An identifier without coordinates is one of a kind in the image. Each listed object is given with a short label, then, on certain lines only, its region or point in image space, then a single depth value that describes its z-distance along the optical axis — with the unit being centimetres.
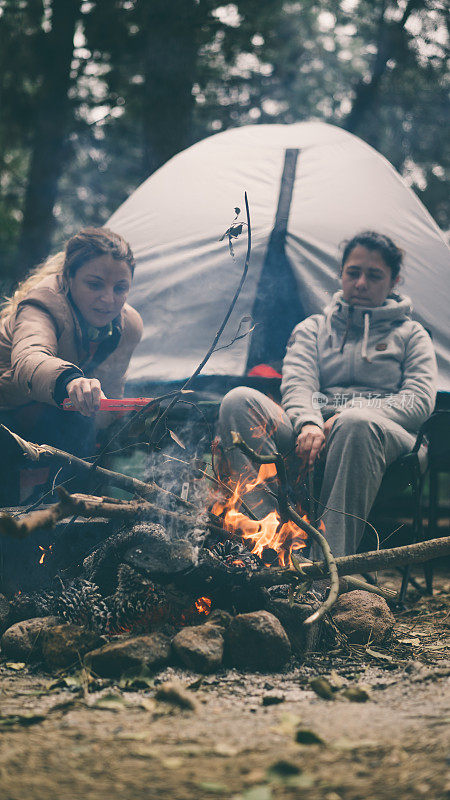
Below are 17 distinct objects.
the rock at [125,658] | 190
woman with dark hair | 257
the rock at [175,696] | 166
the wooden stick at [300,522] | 206
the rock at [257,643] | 200
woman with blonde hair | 268
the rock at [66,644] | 200
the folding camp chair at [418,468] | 279
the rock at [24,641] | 208
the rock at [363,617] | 229
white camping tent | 392
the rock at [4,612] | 228
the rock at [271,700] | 171
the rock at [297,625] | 216
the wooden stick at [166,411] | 247
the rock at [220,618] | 210
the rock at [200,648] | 194
